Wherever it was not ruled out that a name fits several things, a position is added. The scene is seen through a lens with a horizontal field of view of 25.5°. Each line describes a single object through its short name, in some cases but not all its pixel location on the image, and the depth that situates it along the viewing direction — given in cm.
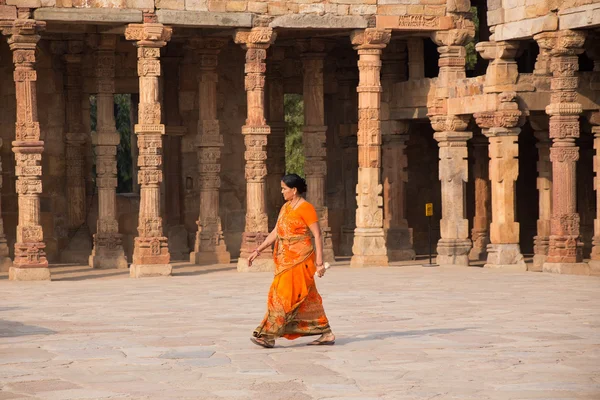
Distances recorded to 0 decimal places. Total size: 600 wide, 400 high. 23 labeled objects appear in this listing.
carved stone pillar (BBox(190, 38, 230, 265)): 2605
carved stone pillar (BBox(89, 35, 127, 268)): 2511
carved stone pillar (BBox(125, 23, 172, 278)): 2302
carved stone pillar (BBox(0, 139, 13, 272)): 2444
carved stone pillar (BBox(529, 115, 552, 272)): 2464
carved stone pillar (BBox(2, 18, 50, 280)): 2231
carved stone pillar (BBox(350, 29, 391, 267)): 2448
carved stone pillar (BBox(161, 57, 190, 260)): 2778
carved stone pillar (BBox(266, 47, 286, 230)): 2842
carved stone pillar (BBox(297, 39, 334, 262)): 2659
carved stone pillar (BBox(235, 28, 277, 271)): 2395
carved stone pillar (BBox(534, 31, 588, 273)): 2208
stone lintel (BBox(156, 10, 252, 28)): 2311
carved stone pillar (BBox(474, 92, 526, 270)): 2320
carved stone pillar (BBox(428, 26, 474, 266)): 2486
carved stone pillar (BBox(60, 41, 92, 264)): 2648
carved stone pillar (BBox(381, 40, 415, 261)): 2698
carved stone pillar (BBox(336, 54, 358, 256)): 2887
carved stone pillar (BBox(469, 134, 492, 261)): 2800
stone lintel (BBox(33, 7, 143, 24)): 2238
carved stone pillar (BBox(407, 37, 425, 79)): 2659
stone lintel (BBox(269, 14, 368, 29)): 2395
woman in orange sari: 1223
